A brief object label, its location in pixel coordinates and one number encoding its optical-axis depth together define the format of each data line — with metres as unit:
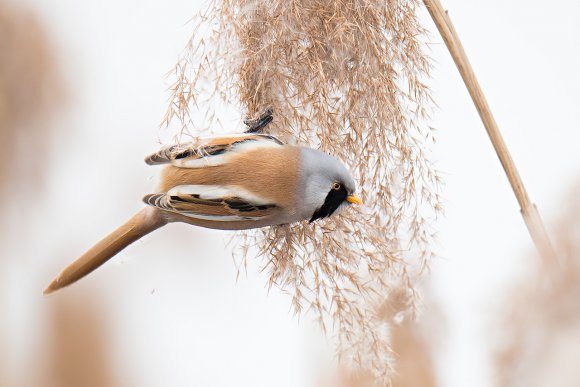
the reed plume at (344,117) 4.23
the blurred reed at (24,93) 4.33
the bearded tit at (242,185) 4.24
